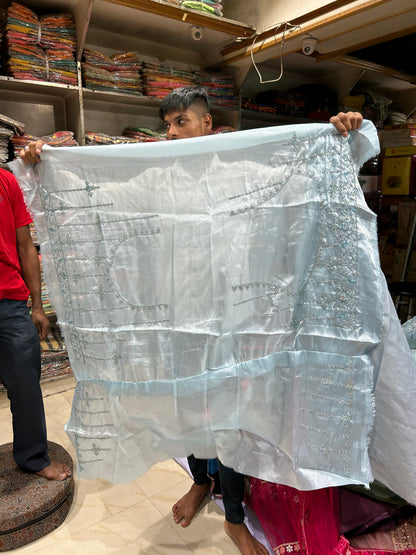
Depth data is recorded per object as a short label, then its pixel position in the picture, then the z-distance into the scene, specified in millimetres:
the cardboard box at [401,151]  3479
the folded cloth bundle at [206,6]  2549
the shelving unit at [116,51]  2443
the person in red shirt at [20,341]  1565
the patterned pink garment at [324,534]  1218
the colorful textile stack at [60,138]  2506
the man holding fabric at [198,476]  1328
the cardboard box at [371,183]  3746
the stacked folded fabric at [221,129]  3132
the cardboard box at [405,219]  3447
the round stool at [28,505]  1411
